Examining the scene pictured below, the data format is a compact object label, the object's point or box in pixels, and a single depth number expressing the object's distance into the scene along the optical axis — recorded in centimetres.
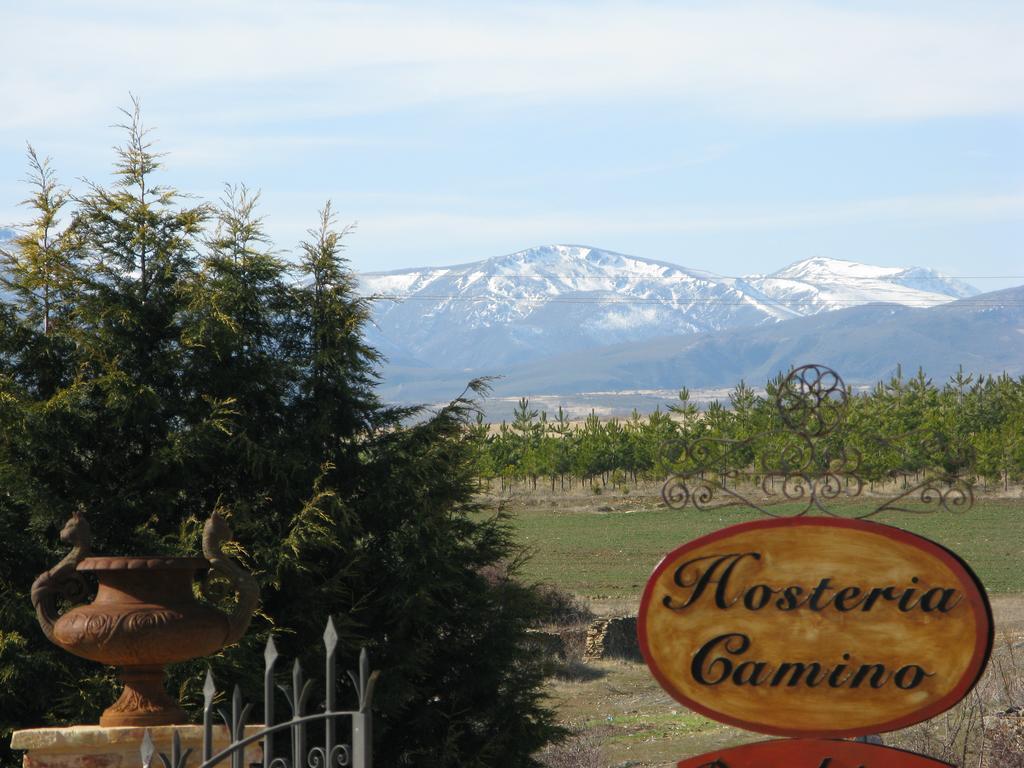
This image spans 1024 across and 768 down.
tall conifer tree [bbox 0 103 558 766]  2230
